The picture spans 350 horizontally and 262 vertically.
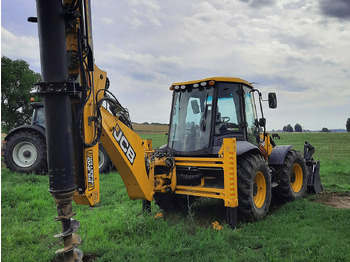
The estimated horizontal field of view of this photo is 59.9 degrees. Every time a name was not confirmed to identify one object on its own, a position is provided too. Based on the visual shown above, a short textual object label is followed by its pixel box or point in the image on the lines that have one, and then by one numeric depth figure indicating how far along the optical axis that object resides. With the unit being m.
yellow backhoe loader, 2.86
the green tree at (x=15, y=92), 21.45
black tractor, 9.14
